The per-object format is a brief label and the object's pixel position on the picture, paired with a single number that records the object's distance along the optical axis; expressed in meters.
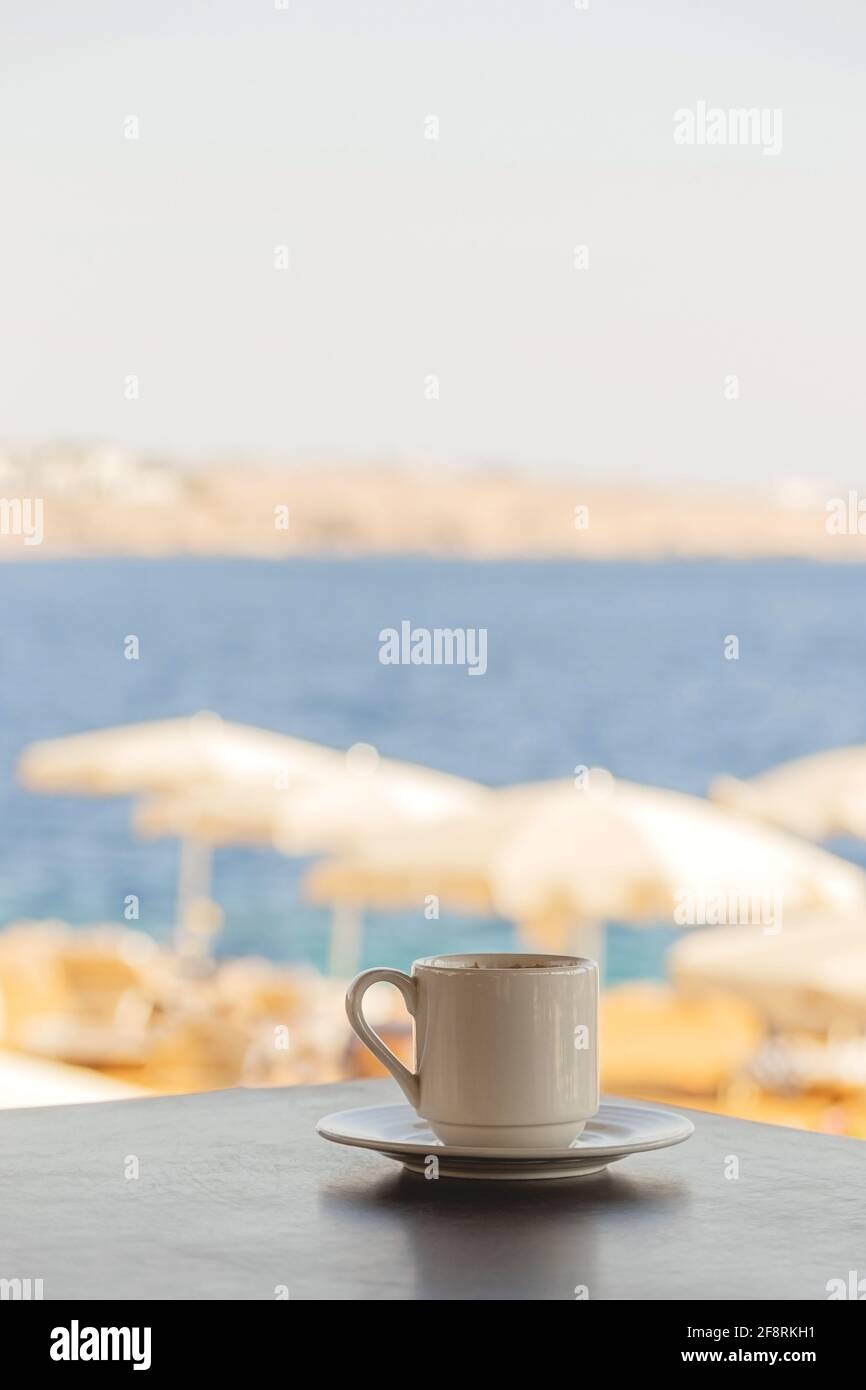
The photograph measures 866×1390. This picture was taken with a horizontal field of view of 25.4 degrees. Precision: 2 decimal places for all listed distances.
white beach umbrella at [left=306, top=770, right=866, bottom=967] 5.09
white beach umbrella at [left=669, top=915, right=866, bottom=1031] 4.82
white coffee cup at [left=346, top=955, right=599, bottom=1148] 0.90
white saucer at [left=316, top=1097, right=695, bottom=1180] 0.91
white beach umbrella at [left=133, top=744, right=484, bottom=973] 6.31
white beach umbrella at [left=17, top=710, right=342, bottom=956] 7.12
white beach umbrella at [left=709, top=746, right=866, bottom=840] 6.23
